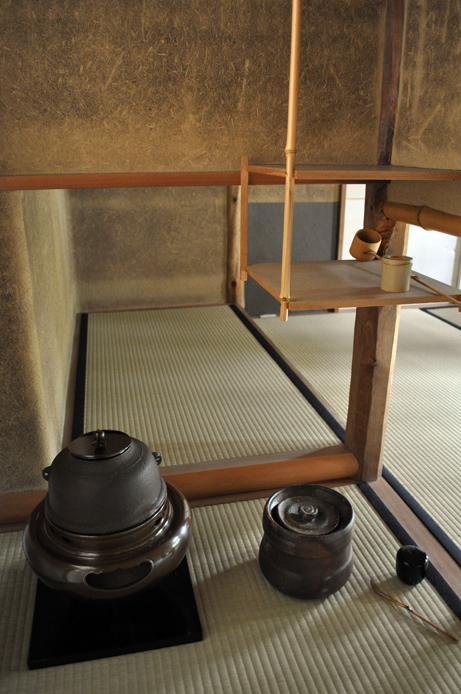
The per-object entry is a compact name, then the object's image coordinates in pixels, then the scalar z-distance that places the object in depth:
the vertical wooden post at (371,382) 2.27
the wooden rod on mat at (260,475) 2.28
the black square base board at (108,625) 1.56
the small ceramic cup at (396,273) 1.74
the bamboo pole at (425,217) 1.74
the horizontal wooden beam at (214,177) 1.62
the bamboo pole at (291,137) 1.43
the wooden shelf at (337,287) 1.66
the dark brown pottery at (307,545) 1.69
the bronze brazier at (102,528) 1.53
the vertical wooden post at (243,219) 1.98
